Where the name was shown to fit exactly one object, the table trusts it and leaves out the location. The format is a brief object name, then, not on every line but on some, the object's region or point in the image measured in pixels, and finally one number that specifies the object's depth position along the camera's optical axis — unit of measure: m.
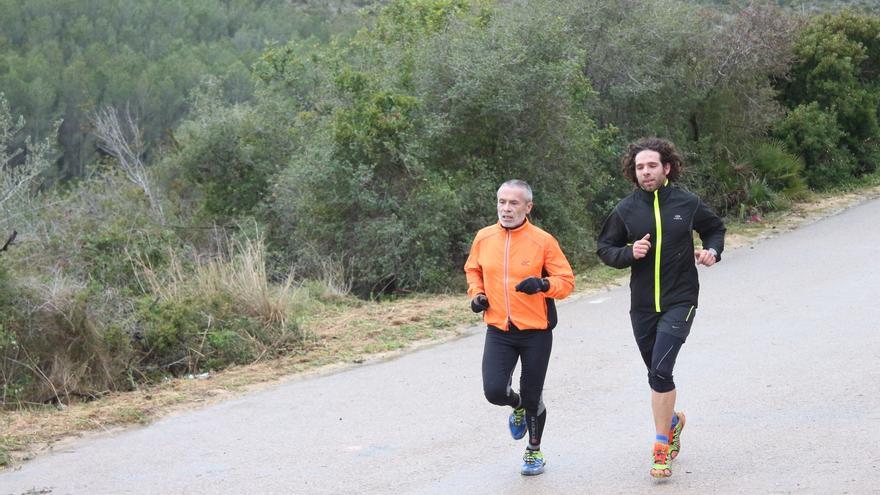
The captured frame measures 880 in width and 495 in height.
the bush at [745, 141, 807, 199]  18.50
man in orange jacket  6.00
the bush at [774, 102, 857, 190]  19.55
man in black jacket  5.87
